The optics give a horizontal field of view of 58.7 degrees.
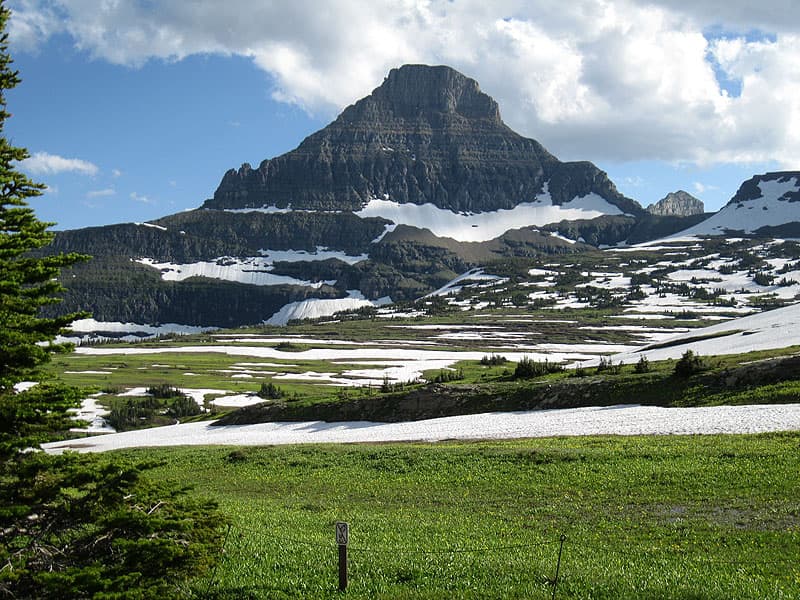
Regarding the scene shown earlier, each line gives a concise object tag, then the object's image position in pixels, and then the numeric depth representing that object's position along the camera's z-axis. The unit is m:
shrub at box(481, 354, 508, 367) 125.41
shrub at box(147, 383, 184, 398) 120.75
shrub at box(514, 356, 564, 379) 67.94
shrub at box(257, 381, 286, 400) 113.48
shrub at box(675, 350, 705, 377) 53.72
